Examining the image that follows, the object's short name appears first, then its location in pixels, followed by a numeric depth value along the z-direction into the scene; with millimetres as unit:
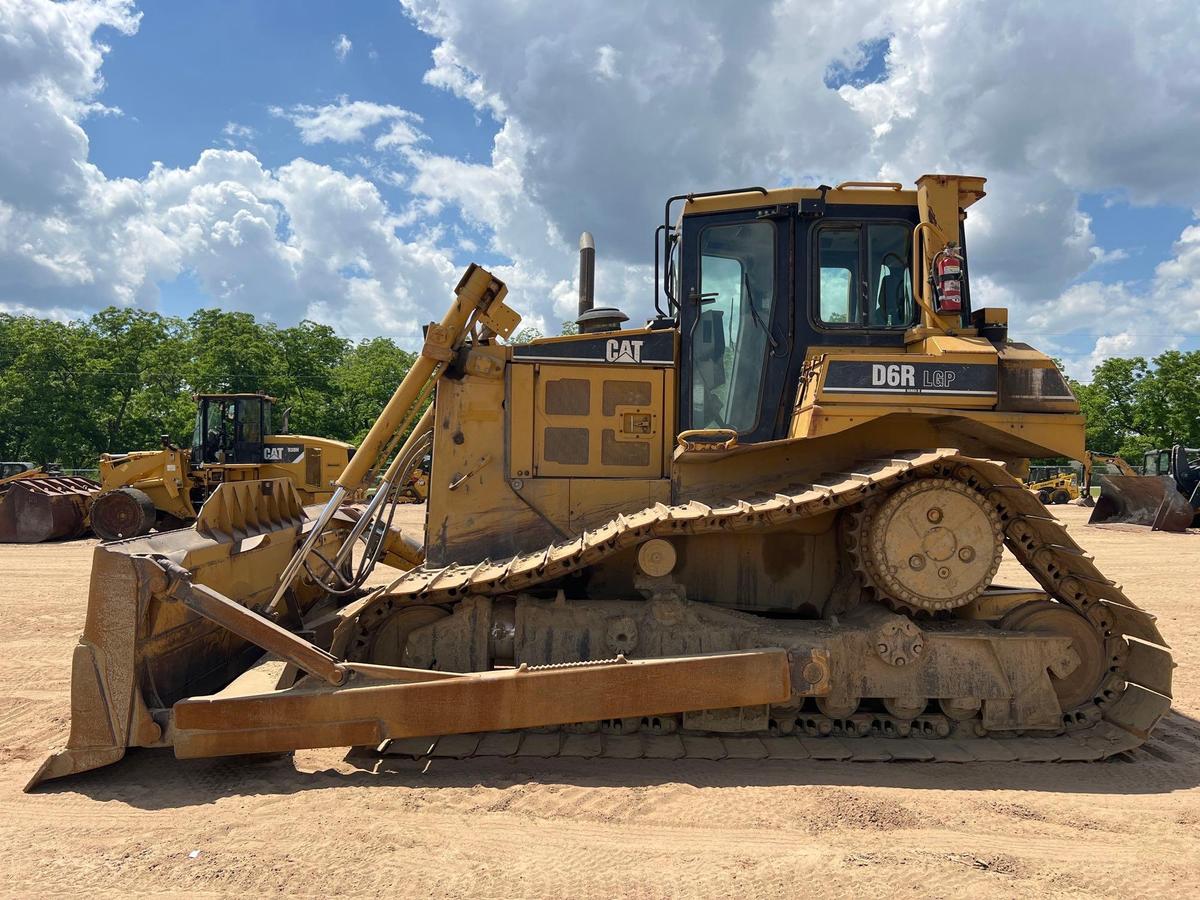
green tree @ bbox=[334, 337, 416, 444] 41812
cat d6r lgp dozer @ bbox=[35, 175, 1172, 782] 4336
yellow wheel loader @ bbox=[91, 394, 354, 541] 16609
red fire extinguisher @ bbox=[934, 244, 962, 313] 5098
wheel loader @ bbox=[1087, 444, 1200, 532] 19953
